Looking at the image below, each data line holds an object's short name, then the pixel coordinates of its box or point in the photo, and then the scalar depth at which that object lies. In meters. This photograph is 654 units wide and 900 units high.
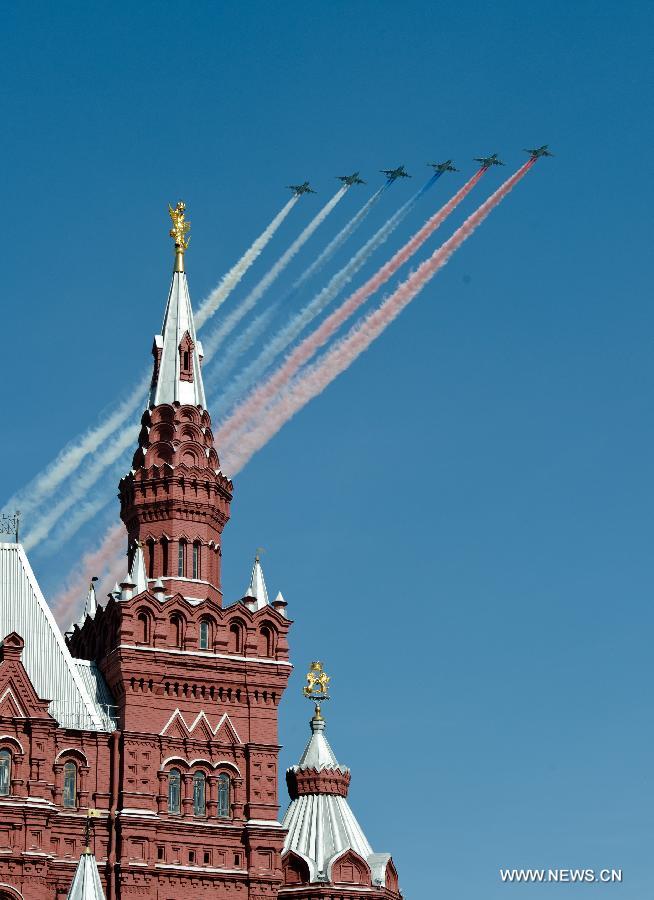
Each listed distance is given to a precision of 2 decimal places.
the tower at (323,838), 94.69
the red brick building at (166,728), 89.12
